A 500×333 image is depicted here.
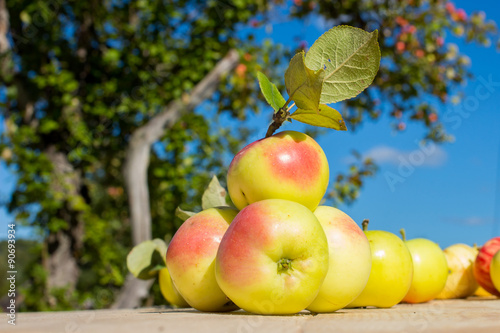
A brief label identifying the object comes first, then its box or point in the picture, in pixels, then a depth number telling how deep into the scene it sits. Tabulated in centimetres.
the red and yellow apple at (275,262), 43
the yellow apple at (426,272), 58
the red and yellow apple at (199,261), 46
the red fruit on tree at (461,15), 288
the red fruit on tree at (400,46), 269
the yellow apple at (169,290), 57
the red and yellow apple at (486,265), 64
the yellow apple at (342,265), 45
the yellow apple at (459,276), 67
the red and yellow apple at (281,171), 46
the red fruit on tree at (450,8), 285
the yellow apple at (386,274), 51
